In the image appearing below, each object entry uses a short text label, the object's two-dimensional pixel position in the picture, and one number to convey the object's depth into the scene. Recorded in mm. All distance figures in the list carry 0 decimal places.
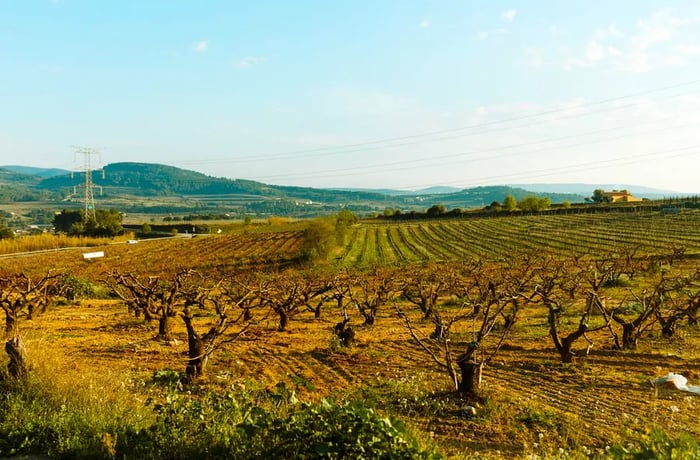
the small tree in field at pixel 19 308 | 7593
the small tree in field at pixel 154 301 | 17469
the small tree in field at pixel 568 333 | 12977
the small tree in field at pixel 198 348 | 11320
